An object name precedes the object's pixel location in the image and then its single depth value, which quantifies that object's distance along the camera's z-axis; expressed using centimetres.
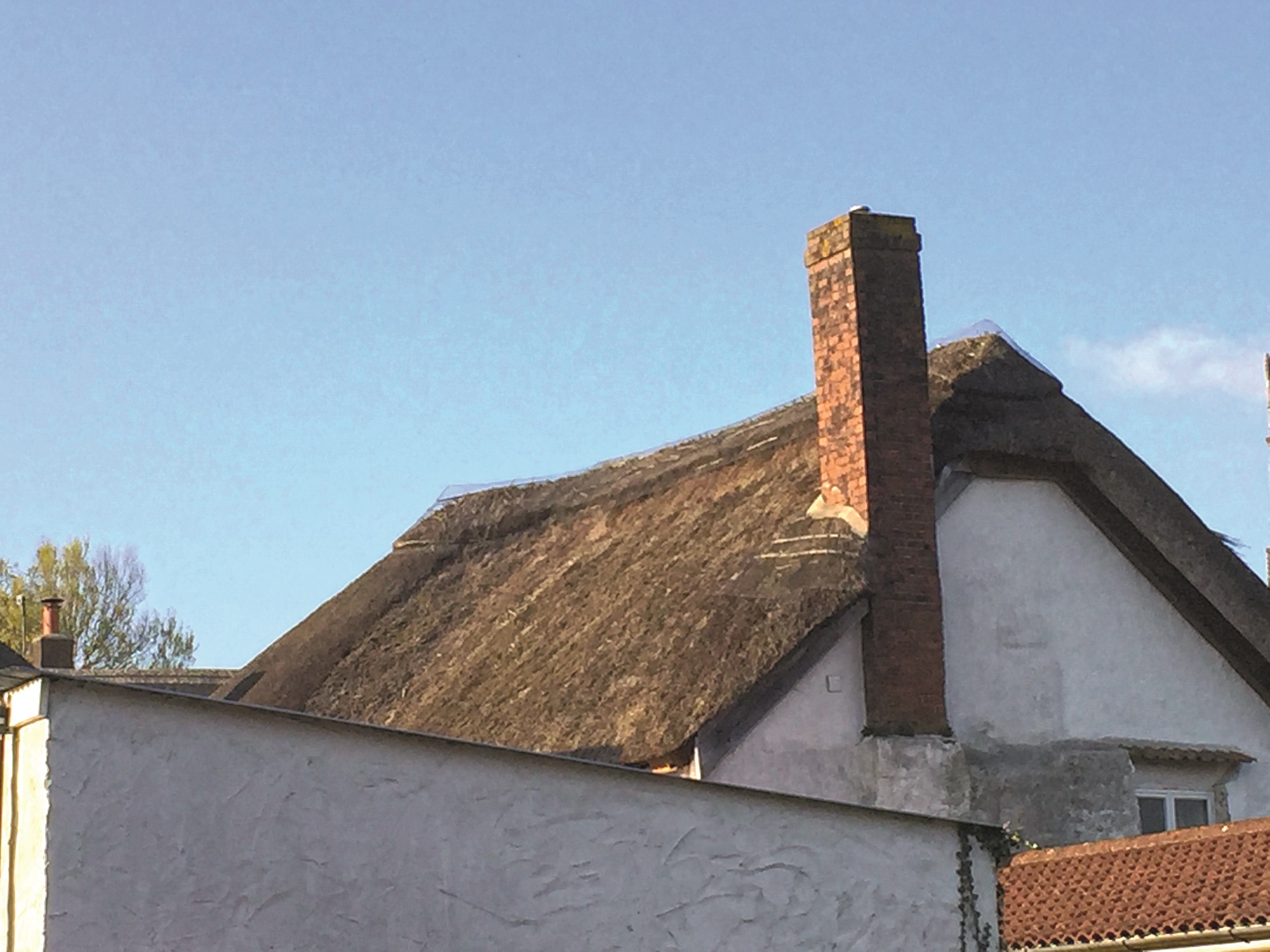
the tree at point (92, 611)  4281
